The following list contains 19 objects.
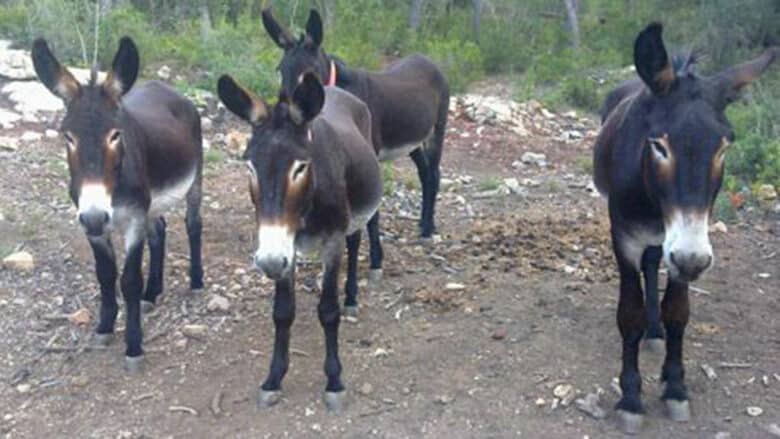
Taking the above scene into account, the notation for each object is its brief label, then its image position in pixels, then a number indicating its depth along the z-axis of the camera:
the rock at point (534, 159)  10.41
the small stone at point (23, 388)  5.21
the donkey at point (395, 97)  6.95
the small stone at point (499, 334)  5.68
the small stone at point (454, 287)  6.43
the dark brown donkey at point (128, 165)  4.81
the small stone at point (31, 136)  9.16
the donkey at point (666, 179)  3.81
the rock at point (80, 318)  5.92
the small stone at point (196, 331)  5.80
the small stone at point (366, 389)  5.09
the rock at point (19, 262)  6.55
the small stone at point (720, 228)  7.61
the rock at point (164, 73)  11.48
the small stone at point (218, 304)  6.14
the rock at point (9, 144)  8.80
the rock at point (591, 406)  4.79
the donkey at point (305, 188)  4.07
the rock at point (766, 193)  8.39
